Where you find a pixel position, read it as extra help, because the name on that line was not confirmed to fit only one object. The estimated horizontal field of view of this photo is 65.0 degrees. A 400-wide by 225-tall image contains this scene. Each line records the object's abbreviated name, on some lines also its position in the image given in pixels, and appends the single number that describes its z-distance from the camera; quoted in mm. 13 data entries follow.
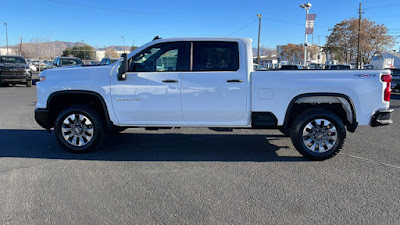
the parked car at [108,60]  22172
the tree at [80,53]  88062
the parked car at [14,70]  19156
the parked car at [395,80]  18047
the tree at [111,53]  106406
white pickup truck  5137
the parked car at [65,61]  20631
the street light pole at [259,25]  46900
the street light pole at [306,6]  31684
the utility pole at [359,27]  44541
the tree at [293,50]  89000
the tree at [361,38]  48719
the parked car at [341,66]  25031
